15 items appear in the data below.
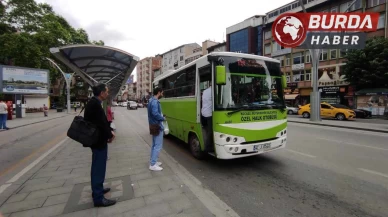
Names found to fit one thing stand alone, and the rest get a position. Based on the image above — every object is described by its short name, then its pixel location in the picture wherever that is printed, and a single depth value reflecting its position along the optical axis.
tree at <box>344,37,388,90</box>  21.00
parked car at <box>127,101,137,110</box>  41.93
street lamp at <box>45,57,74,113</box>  29.58
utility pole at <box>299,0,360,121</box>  16.11
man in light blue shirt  4.64
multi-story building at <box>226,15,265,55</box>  39.31
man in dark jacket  3.03
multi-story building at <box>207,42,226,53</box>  45.92
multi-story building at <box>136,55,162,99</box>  83.69
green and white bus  4.52
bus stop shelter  7.72
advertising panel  19.75
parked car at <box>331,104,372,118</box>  21.05
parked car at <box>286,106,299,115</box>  27.05
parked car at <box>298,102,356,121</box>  18.22
